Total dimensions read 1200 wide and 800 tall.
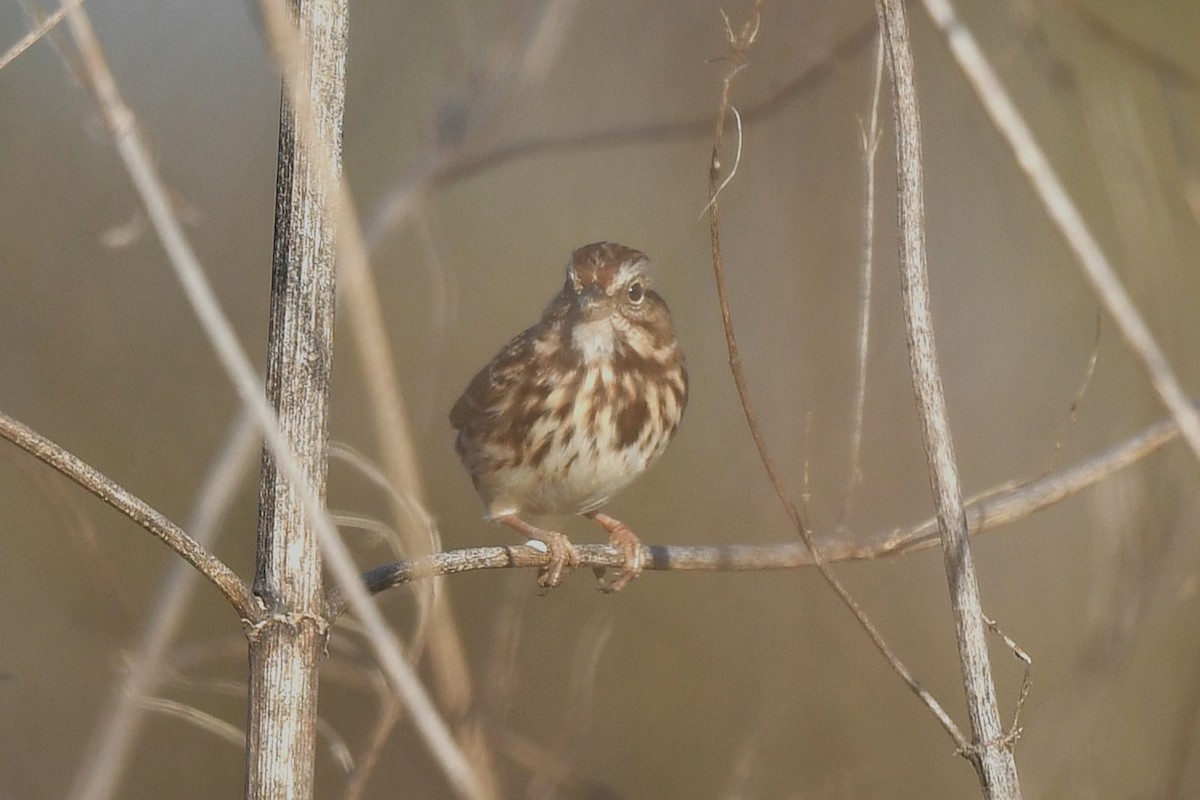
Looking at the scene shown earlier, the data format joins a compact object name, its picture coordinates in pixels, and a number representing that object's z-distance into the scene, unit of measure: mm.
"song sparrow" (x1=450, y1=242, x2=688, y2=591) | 8594
